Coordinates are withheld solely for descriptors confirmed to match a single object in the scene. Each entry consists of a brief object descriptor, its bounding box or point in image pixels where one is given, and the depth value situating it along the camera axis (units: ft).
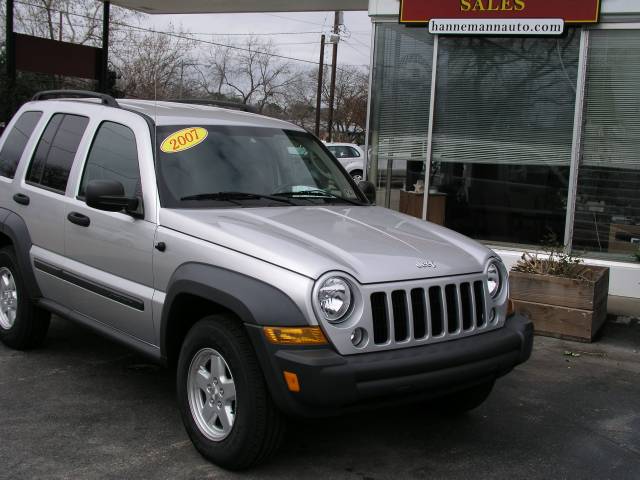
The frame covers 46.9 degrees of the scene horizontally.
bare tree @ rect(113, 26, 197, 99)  108.47
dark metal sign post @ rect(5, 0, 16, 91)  40.24
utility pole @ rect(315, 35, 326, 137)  110.63
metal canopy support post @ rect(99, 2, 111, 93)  43.55
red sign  27.84
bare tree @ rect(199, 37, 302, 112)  155.33
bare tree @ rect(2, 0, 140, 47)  89.81
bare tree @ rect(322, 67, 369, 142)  147.95
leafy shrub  22.79
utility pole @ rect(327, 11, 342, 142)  108.99
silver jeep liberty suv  11.34
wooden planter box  21.83
